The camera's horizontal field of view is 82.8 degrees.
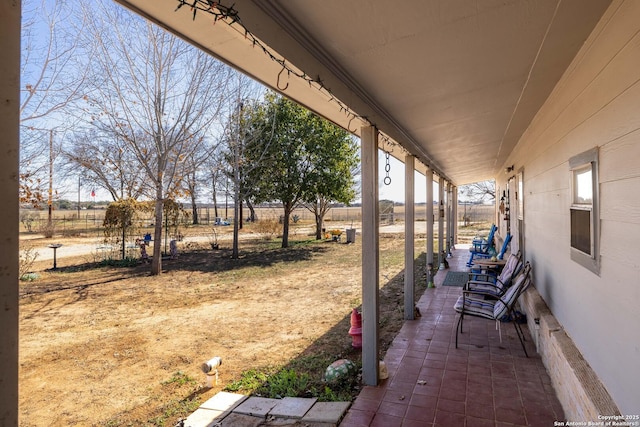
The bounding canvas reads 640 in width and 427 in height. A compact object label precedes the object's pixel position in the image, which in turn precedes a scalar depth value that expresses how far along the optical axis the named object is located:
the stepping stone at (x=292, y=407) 2.68
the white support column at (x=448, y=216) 10.89
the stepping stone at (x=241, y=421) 2.60
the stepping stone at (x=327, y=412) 2.55
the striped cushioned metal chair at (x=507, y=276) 4.74
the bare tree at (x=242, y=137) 11.40
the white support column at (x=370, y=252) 3.07
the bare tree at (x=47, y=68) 5.06
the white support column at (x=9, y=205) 0.78
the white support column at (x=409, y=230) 4.80
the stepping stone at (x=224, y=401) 2.87
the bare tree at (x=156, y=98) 8.23
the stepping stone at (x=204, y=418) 2.62
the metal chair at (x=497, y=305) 3.74
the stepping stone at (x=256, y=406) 2.74
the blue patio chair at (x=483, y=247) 9.10
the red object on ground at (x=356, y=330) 4.03
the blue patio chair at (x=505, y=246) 6.67
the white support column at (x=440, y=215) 8.48
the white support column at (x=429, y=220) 6.84
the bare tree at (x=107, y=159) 10.10
